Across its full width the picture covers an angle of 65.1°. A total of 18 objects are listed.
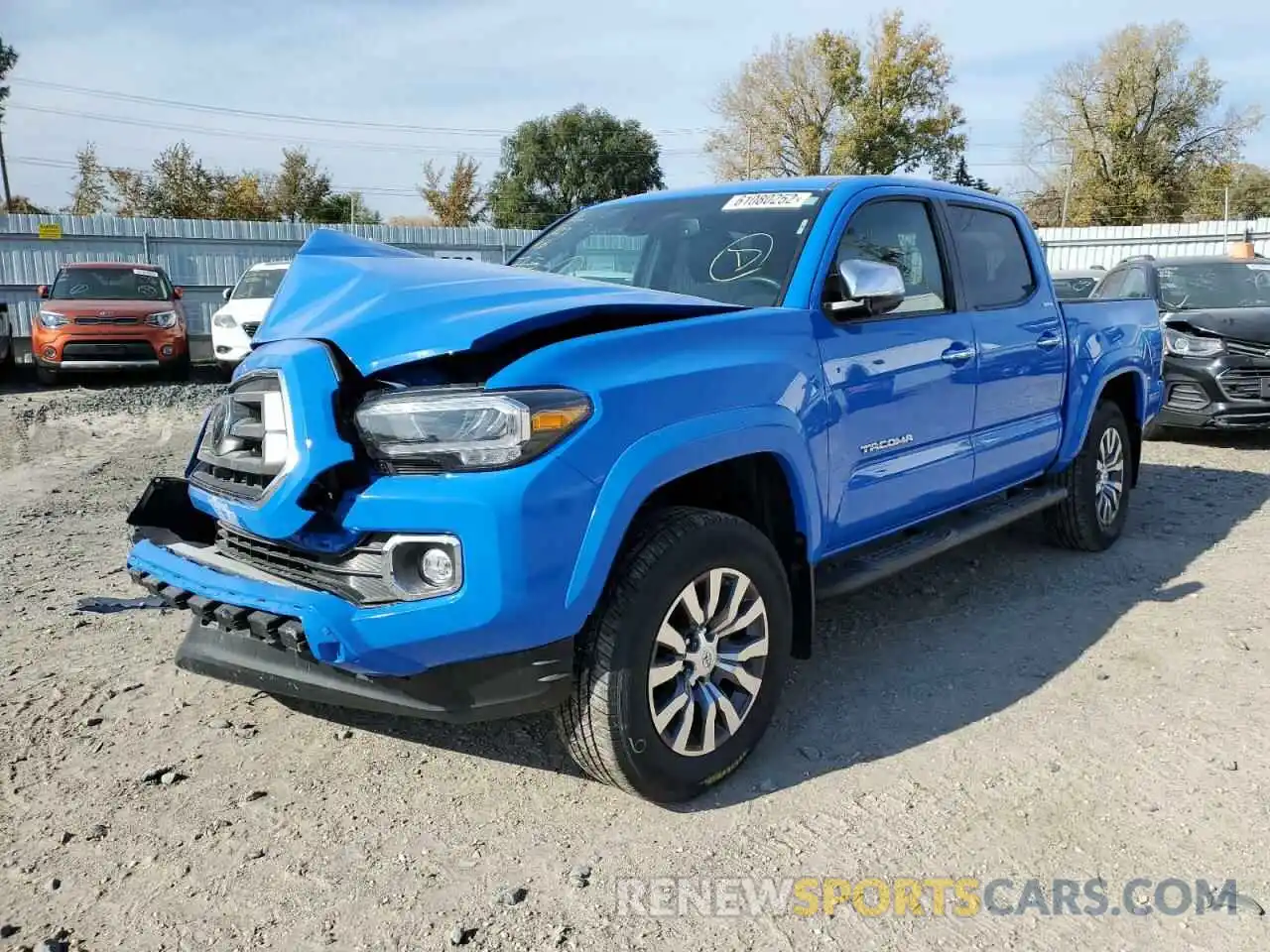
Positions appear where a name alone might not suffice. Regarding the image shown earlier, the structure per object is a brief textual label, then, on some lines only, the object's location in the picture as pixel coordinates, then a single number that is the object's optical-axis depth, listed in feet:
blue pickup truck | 8.01
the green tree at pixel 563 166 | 175.42
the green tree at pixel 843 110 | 149.38
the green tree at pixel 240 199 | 122.11
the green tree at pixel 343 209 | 138.00
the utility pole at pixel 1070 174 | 150.27
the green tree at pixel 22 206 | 130.69
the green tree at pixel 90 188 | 120.42
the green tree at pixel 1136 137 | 144.77
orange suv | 41.78
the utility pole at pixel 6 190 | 125.49
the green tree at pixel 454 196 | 157.79
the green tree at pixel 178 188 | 118.42
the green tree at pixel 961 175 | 159.19
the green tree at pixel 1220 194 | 148.36
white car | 44.50
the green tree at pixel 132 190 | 118.83
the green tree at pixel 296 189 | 134.62
